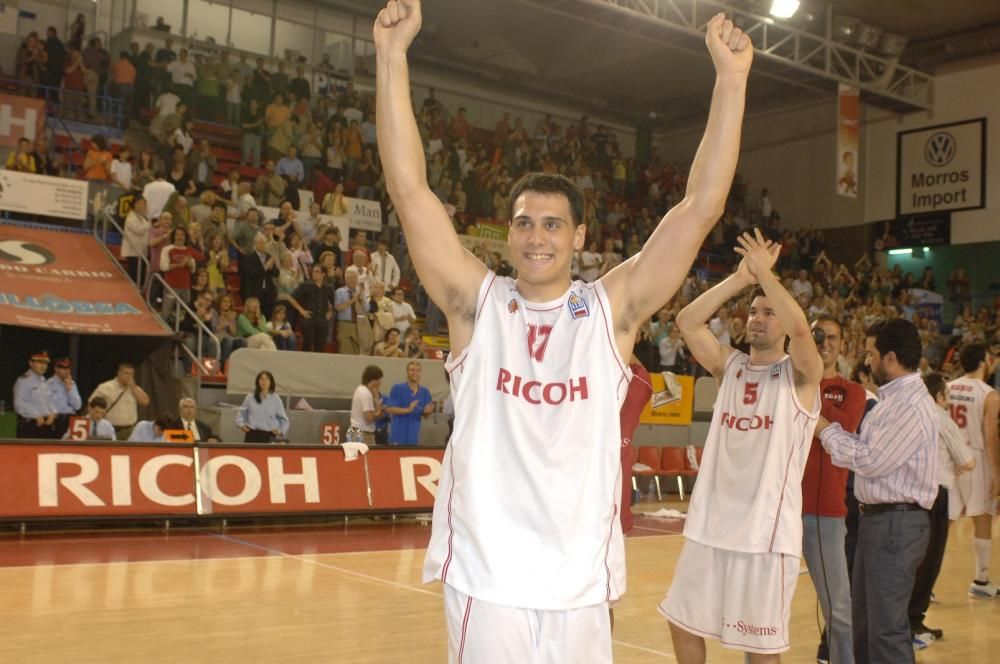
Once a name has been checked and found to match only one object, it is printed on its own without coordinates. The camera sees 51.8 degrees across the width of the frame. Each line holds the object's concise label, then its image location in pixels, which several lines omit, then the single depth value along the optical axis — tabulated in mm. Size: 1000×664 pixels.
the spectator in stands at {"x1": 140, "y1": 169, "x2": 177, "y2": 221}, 16141
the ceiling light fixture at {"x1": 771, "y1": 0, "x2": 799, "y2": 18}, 20850
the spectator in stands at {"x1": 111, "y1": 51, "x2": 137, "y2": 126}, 20109
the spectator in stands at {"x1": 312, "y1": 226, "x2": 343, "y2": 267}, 17031
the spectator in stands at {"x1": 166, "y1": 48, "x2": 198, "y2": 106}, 21062
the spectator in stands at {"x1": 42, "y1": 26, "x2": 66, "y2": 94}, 19484
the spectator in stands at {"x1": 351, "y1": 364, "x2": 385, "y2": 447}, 13945
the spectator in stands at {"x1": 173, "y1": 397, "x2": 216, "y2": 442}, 12547
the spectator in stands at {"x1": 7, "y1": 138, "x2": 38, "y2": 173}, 15875
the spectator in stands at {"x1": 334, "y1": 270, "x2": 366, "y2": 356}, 15922
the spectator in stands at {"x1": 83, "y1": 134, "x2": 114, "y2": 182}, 17219
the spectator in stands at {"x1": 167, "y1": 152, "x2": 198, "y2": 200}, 17562
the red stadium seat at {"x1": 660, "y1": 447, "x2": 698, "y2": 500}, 16938
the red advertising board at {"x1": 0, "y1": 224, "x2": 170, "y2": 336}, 13828
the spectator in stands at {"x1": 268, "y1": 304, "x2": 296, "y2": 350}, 15180
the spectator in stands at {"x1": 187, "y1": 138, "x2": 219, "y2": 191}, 18469
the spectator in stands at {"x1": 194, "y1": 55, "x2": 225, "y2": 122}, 21469
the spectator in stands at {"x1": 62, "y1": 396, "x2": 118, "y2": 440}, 12078
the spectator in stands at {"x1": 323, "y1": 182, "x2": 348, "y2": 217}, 19109
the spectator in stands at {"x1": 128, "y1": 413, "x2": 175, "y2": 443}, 12227
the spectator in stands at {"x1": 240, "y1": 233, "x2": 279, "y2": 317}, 15617
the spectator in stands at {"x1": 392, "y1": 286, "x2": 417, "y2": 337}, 16500
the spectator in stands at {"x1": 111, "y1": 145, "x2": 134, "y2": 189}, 17141
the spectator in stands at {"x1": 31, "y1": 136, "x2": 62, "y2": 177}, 16172
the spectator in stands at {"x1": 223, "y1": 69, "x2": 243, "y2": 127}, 21578
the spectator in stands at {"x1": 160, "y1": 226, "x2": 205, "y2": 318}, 15070
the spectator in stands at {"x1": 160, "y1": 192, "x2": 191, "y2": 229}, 15898
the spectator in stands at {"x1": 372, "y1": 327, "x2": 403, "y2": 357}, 15898
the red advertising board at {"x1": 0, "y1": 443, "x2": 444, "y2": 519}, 10469
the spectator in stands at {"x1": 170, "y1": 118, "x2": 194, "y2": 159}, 18562
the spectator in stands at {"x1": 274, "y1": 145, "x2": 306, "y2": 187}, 19703
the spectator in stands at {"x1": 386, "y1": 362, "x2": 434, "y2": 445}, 14172
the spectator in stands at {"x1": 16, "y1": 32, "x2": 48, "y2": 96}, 19219
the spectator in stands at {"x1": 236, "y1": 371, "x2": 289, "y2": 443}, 13242
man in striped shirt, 5250
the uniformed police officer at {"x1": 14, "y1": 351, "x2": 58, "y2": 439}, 12648
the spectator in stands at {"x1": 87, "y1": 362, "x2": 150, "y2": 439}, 12891
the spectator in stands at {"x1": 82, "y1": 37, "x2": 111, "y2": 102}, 19750
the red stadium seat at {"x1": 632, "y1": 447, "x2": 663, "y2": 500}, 16719
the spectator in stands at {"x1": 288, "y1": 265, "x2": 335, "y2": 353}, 15617
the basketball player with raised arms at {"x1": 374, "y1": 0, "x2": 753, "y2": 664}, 2920
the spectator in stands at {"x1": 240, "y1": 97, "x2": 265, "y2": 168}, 20922
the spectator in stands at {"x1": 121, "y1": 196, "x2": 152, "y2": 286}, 15805
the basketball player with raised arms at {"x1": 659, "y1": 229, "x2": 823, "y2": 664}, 5059
